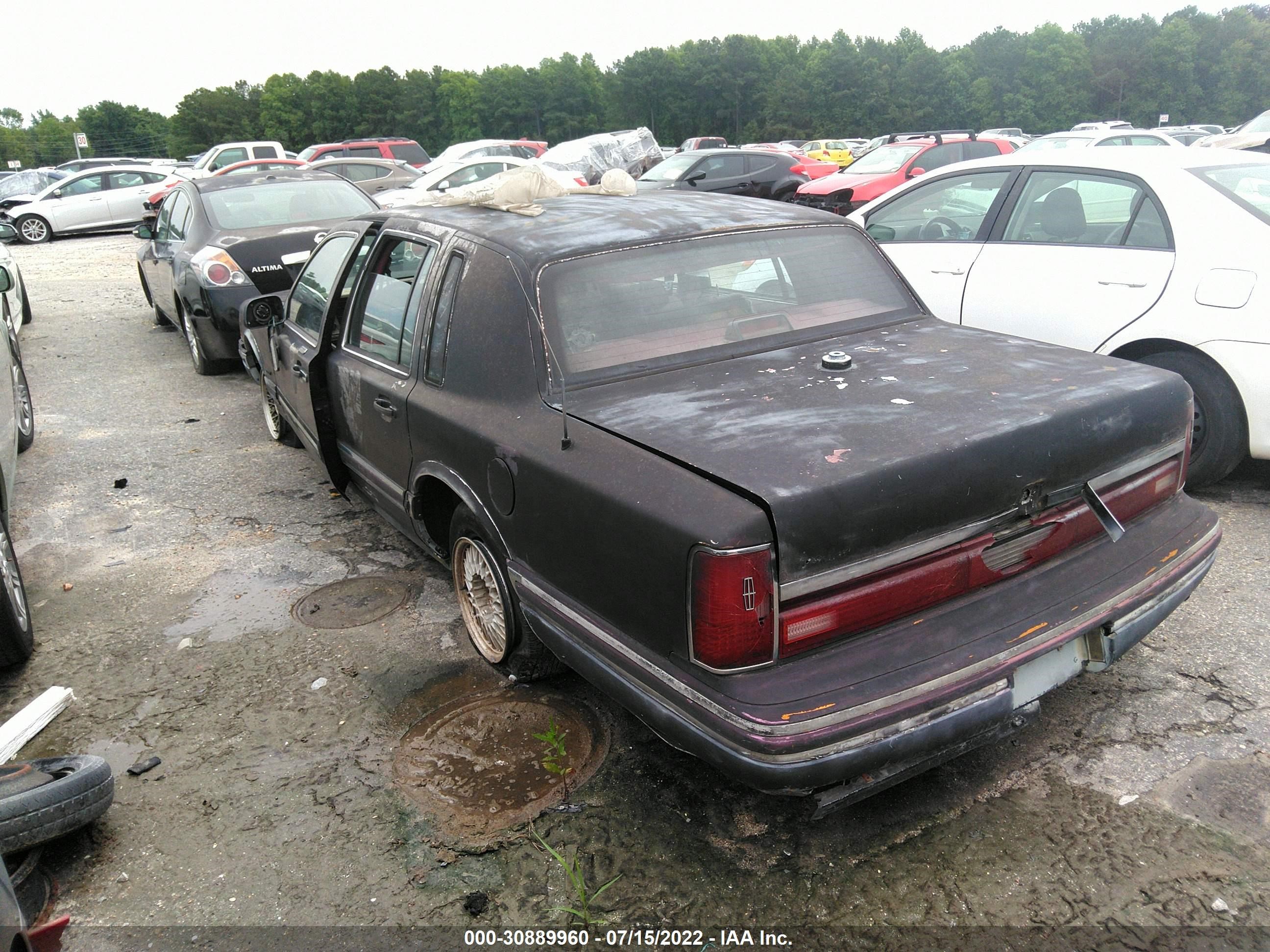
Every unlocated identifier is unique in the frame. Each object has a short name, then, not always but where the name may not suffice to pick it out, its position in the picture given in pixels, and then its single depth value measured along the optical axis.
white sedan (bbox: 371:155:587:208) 16.22
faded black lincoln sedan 2.24
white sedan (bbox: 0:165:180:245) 20.38
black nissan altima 7.71
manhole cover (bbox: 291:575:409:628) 4.07
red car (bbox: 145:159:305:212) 18.66
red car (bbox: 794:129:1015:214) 13.71
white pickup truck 23.06
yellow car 32.22
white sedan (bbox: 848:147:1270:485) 4.40
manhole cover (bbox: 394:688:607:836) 2.83
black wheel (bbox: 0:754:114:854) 2.55
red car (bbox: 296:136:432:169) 24.23
